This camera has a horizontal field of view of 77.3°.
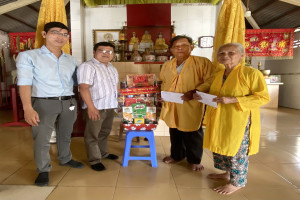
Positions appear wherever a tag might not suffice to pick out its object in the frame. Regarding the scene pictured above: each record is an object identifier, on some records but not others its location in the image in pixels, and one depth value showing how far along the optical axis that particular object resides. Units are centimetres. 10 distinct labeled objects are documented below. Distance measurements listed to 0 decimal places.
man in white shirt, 195
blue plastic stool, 217
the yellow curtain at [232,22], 262
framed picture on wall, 500
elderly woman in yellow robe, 154
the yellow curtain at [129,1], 491
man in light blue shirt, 170
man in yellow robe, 204
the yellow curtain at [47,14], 263
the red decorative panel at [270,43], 600
